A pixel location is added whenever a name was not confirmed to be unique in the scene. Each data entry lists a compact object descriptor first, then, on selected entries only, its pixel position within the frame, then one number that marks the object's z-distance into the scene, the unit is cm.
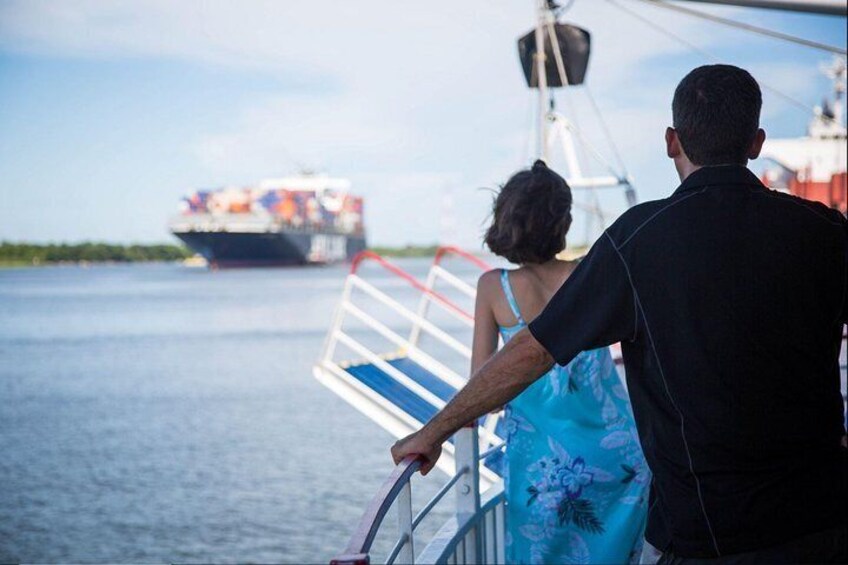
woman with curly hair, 238
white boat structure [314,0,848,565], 189
